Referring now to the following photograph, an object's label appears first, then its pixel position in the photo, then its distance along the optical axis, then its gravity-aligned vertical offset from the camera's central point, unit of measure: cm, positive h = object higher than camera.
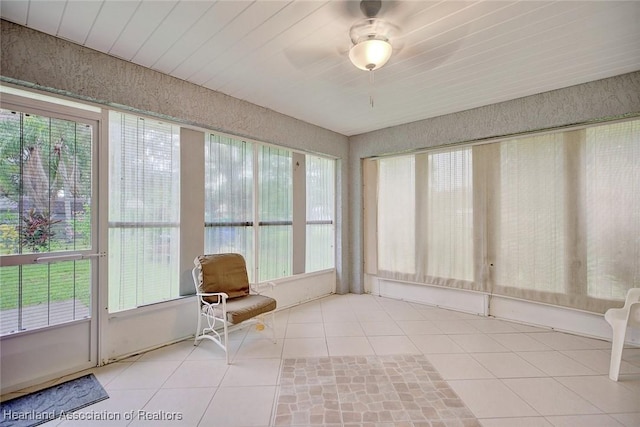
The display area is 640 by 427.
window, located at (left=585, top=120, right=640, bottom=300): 277 +9
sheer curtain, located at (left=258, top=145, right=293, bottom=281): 371 +9
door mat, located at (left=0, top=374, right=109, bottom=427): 179 -125
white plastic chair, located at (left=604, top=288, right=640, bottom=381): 223 -87
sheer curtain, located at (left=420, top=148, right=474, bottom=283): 381 +3
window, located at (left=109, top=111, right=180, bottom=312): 255 +8
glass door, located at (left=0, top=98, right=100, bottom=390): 205 -18
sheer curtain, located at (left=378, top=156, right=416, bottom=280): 432 +2
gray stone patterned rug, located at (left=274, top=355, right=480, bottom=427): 181 -127
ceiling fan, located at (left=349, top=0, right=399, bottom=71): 187 +119
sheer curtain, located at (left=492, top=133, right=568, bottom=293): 317 +3
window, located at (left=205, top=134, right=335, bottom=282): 324 +17
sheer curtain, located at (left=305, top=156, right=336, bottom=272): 442 +9
